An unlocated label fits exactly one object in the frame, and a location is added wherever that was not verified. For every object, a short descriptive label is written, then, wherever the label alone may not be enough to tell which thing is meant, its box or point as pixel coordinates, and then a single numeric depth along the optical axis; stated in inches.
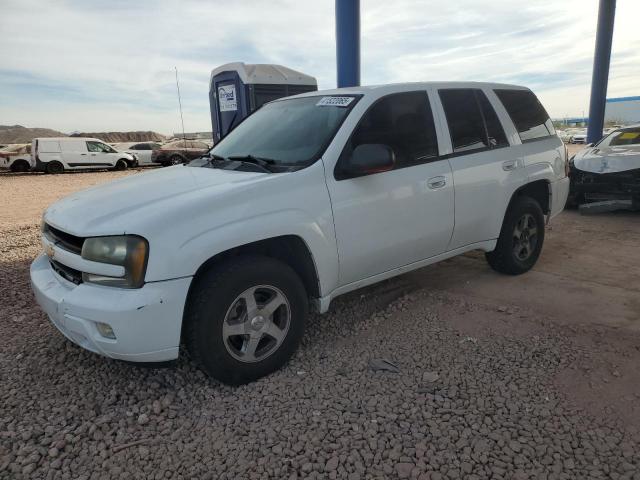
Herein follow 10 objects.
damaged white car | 279.1
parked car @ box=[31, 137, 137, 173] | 762.4
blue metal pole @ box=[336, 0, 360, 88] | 311.3
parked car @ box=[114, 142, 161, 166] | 928.3
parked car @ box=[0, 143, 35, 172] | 783.1
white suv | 97.4
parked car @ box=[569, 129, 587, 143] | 1688.0
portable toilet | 303.1
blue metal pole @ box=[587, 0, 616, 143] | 626.8
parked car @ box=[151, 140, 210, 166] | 858.1
